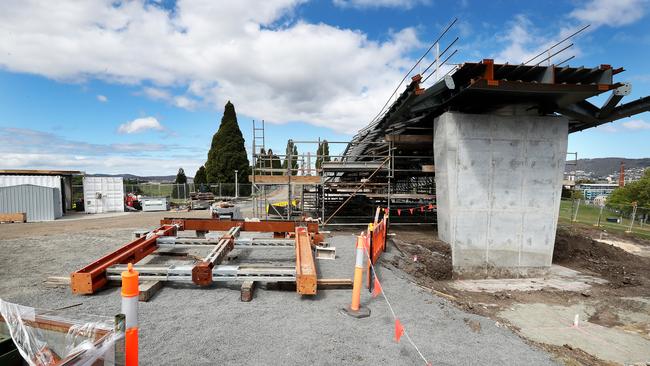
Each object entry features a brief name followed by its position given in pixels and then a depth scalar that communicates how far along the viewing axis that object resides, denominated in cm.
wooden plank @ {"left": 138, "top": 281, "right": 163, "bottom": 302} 475
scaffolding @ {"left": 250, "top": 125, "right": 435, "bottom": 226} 1273
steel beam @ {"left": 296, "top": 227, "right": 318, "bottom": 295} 505
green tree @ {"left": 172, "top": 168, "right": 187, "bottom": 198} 3334
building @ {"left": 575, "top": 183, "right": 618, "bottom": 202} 9078
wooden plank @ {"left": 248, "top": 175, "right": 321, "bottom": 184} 1291
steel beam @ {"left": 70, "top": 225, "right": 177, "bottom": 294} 491
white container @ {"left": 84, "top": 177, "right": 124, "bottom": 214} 2298
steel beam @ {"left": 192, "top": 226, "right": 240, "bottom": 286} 526
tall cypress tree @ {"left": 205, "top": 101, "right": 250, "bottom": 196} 3850
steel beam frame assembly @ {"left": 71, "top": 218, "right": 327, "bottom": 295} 507
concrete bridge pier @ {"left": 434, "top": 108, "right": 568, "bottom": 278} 1020
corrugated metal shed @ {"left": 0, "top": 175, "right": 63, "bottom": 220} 1968
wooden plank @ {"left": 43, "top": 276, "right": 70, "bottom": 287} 539
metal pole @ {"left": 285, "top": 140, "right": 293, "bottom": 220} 1236
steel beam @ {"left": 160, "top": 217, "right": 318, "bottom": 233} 862
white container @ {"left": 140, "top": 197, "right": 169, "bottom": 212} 2463
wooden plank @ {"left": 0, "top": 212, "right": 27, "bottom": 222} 1742
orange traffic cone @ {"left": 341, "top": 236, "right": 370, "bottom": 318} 468
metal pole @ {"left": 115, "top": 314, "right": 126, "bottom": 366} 222
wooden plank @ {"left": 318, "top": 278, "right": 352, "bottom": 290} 562
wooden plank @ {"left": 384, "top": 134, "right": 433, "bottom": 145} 1252
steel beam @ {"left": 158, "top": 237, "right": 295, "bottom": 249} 735
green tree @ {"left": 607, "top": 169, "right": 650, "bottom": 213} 4117
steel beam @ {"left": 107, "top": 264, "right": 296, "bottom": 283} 528
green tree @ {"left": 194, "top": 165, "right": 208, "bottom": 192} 4161
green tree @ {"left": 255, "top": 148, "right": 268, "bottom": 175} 1410
